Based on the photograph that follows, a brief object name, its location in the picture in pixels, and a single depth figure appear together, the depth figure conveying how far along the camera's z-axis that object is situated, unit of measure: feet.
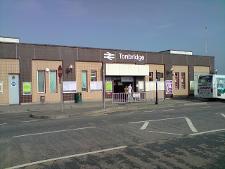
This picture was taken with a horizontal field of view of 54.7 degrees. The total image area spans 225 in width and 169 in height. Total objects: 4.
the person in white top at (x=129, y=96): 60.86
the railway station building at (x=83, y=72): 57.40
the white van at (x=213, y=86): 67.84
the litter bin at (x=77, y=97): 62.33
